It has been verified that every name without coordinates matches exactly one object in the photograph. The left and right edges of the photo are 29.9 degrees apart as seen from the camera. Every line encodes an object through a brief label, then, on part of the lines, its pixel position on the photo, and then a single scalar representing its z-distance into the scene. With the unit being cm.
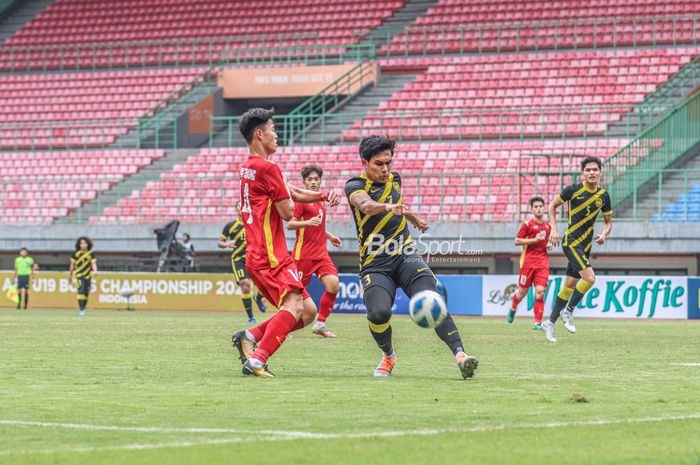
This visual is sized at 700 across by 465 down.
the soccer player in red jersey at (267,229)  1152
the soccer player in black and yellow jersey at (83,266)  3253
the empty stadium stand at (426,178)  3541
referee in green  3588
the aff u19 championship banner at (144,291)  3472
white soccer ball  1134
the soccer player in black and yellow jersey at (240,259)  2600
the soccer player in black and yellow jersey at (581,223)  1906
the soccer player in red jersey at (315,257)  1941
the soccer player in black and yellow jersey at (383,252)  1177
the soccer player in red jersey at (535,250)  2375
